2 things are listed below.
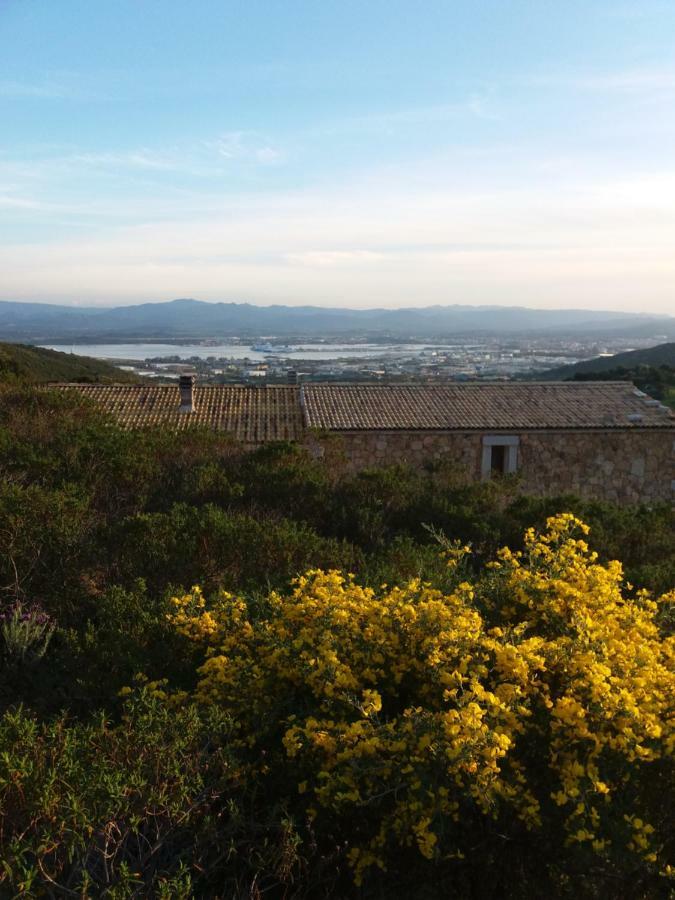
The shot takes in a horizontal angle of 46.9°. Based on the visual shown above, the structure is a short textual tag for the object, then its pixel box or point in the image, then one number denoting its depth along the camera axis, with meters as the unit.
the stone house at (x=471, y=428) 19.06
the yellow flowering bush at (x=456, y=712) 3.69
